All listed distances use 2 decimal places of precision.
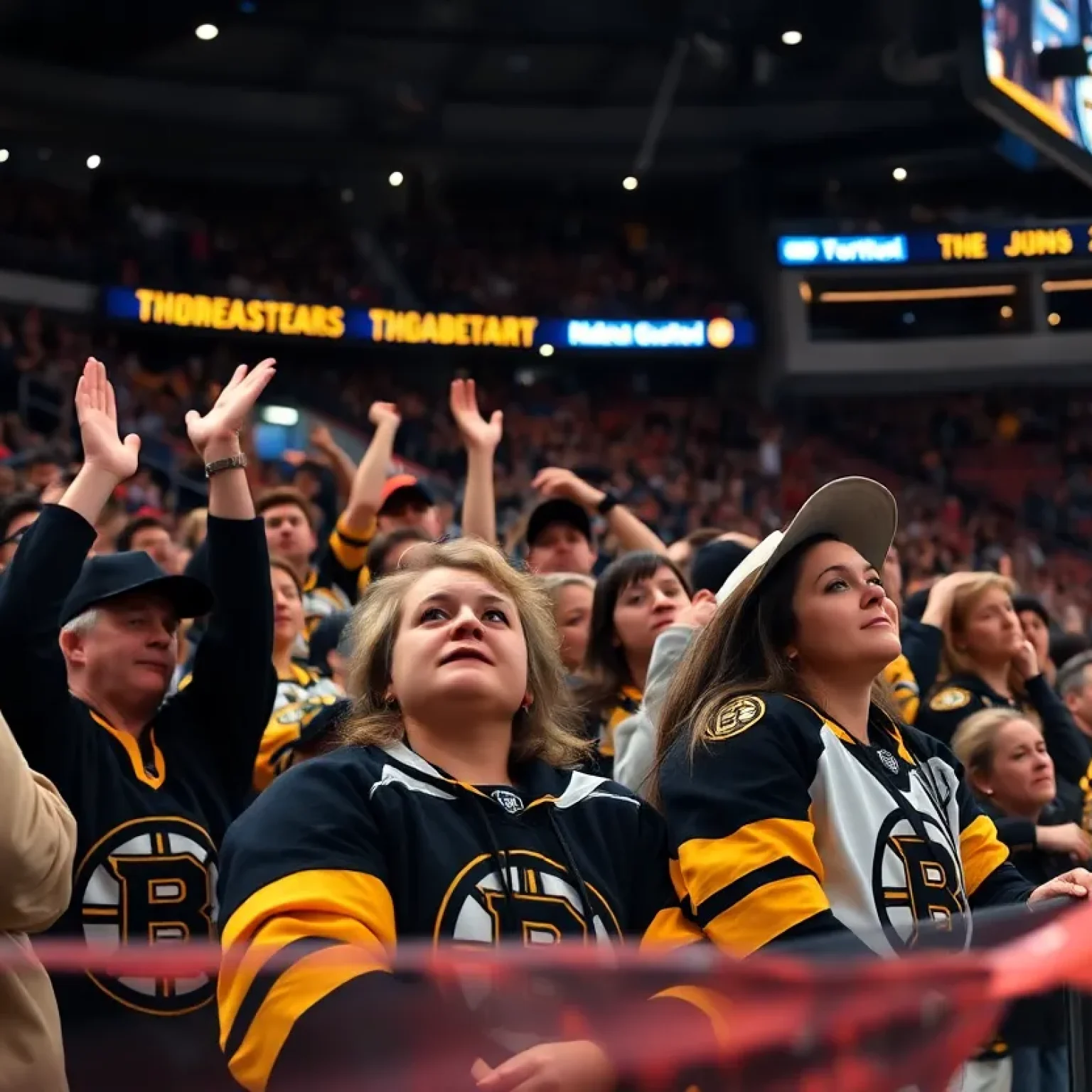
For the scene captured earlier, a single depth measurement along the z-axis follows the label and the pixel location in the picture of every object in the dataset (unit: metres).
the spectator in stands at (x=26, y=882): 1.79
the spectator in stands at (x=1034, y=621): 5.66
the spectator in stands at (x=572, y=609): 4.28
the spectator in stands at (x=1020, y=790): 3.86
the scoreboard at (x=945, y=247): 21.42
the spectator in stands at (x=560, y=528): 5.07
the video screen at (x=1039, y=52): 7.78
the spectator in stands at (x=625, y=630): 3.89
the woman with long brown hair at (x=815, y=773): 2.20
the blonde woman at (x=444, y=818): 1.90
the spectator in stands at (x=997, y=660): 4.63
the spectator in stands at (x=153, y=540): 5.36
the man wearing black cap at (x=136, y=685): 2.63
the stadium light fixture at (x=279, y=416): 20.09
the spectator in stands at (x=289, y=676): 3.86
